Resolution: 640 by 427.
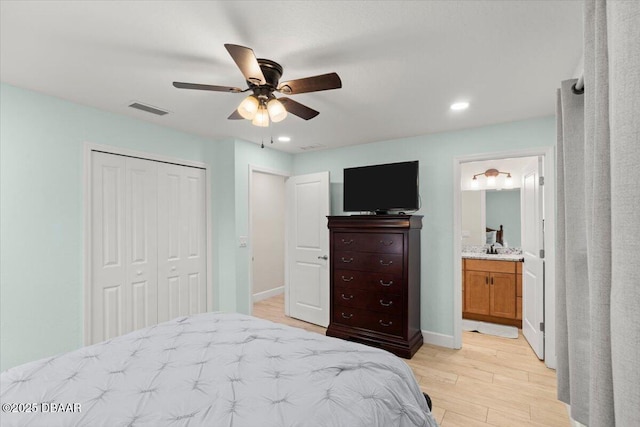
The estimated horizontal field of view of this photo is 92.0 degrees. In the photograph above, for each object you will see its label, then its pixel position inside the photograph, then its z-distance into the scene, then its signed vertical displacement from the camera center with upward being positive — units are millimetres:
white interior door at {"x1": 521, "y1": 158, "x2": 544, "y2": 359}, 3219 -504
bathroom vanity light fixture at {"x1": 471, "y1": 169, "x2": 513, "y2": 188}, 4629 +578
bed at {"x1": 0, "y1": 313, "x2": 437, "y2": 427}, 1156 -737
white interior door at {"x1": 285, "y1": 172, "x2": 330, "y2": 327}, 4266 -461
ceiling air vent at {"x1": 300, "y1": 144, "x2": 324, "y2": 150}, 4312 +980
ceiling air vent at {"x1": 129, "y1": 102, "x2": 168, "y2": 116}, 2799 +1008
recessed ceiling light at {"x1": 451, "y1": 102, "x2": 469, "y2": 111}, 2759 +997
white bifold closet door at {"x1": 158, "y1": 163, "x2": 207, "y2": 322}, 3436 -290
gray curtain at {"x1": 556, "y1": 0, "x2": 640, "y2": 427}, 469 +13
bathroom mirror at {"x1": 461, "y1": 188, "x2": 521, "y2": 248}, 4633 +15
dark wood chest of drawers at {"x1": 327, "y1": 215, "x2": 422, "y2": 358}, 3336 -746
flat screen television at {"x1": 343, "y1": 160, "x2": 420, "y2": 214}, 3527 +333
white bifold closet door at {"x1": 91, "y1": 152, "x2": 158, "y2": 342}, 2904 -284
